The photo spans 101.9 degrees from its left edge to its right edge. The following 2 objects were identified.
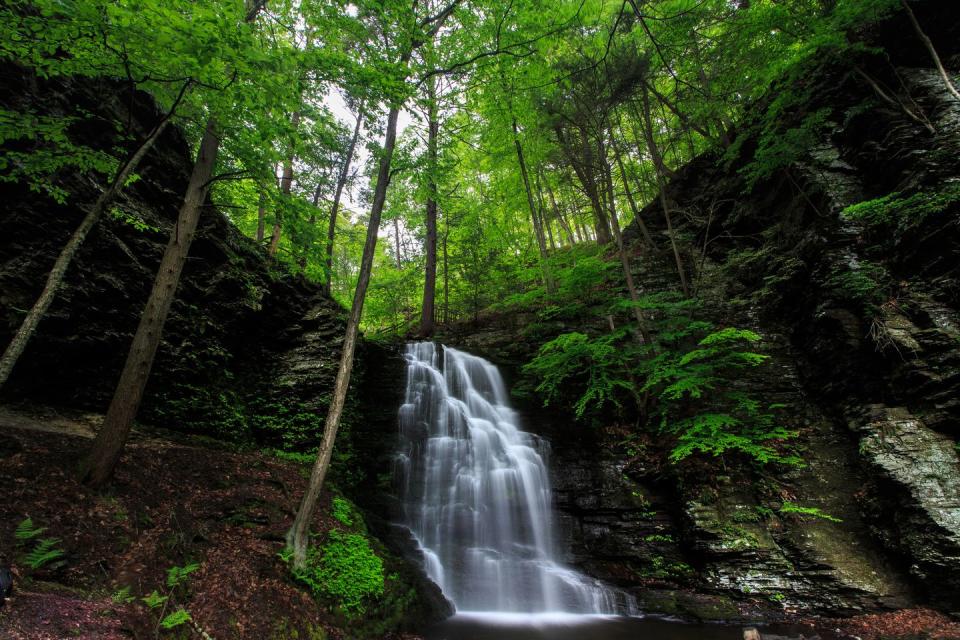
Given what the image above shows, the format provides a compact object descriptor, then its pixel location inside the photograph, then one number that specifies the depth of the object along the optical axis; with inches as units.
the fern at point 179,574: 171.6
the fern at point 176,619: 151.9
